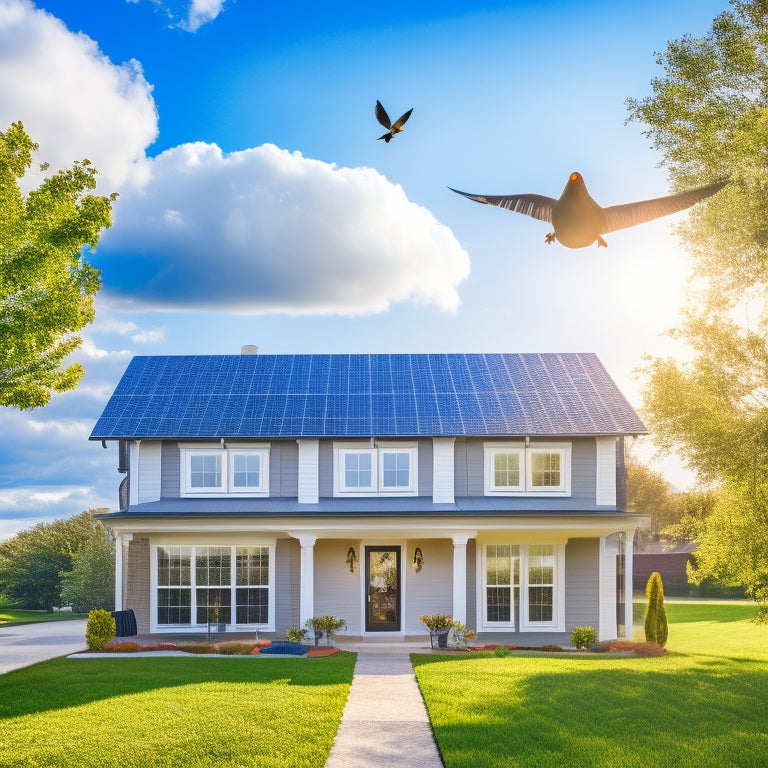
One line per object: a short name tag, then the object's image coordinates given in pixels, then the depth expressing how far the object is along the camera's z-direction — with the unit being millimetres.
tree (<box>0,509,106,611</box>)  37375
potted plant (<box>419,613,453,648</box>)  20188
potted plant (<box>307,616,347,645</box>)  20453
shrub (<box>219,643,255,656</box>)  19125
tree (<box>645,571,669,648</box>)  21234
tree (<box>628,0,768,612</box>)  18453
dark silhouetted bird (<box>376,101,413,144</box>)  6405
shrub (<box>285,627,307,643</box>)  20281
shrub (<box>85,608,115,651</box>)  19453
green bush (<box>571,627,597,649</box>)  20516
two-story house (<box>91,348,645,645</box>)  22297
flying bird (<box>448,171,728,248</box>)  5434
